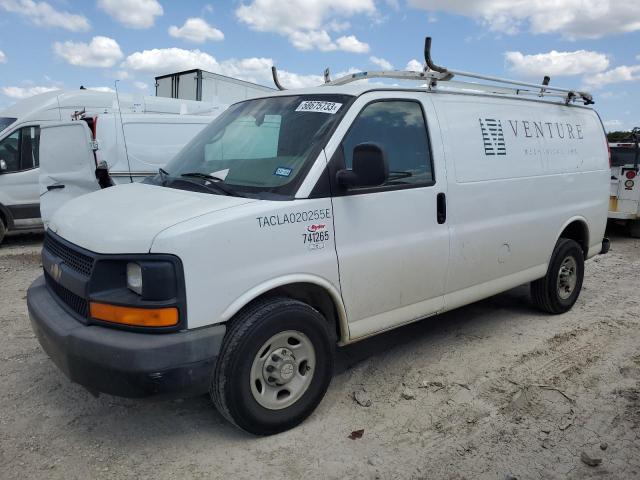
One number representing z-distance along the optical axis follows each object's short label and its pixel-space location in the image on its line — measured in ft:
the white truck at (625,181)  33.09
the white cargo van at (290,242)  9.52
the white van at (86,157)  26.73
